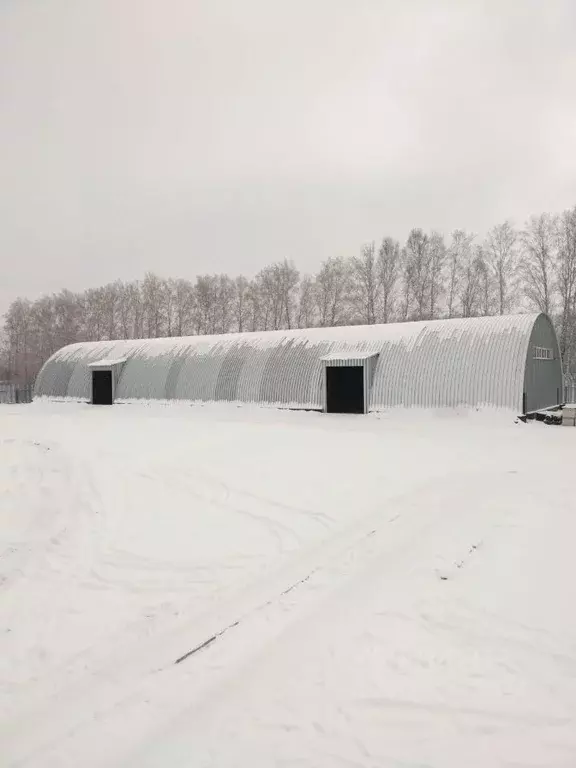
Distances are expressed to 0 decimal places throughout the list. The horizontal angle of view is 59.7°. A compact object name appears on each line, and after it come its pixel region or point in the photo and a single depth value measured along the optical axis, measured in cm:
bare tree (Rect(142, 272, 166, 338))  6412
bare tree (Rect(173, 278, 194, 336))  6319
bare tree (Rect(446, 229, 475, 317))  5088
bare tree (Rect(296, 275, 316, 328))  5875
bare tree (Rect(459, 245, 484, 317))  4959
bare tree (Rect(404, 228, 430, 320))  5144
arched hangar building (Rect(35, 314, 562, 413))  2105
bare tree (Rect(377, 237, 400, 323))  5329
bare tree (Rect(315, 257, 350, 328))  5603
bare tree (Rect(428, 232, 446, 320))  5115
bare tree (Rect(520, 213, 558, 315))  4275
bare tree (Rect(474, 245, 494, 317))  4894
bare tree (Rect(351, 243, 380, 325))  5341
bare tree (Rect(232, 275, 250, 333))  6156
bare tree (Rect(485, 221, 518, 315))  4769
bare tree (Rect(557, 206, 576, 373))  4059
